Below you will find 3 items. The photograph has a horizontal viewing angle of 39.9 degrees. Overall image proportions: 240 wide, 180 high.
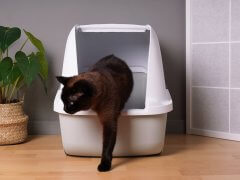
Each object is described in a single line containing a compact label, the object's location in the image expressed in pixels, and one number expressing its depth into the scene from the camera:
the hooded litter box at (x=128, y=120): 1.48
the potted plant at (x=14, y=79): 1.67
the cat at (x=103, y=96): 1.24
